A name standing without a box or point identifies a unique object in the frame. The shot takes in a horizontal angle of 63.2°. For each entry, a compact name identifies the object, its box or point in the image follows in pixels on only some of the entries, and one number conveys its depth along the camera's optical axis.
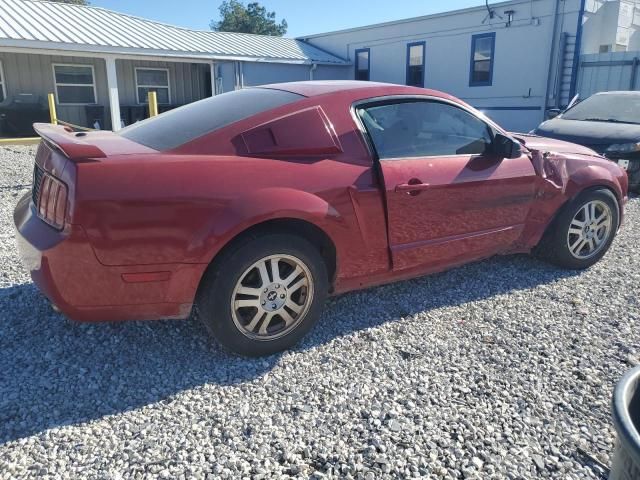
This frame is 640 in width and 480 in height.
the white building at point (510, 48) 14.62
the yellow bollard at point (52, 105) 12.09
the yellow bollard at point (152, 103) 11.31
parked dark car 7.60
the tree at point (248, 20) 60.97
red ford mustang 2.65
